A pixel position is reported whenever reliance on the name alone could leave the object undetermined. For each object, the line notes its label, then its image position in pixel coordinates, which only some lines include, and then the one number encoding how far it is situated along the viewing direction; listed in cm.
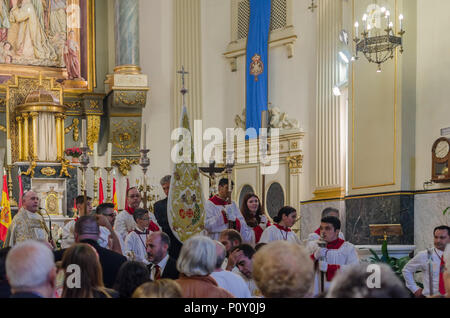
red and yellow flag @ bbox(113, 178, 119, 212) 1333
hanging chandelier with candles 1043
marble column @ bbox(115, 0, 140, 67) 1516
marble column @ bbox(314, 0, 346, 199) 1346
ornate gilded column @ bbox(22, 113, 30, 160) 1407
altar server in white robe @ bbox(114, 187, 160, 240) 877
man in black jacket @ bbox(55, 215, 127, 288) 541
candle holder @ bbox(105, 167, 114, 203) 1067
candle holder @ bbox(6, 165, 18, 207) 1298
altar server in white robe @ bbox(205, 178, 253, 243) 809
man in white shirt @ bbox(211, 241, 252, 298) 471
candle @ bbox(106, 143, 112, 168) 976
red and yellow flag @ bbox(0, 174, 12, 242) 1092
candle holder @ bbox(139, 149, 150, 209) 810
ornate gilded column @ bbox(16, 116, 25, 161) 1422
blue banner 1518
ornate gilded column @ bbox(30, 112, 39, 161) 1396
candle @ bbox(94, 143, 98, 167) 940
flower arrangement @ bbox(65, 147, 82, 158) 1243
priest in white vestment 802
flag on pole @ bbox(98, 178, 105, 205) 1205
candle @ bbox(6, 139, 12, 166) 1095
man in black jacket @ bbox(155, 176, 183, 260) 739
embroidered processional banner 724
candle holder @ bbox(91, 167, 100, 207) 911
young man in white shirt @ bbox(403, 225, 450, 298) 704
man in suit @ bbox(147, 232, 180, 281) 585
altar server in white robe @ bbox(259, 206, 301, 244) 813
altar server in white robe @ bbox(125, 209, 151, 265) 748
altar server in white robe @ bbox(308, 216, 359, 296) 699
